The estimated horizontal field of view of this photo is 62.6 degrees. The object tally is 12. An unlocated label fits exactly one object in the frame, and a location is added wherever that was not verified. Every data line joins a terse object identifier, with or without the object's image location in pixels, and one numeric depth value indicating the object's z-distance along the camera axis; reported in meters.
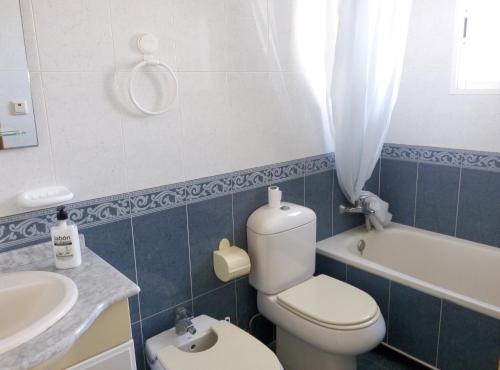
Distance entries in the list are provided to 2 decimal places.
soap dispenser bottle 1.25
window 2.17
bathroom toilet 1.68
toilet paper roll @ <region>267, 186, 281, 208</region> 1.94
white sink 1.11
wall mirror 1.21
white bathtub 2.18
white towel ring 1.47
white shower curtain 2.07
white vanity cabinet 1.08
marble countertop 0.85
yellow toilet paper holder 1.82
